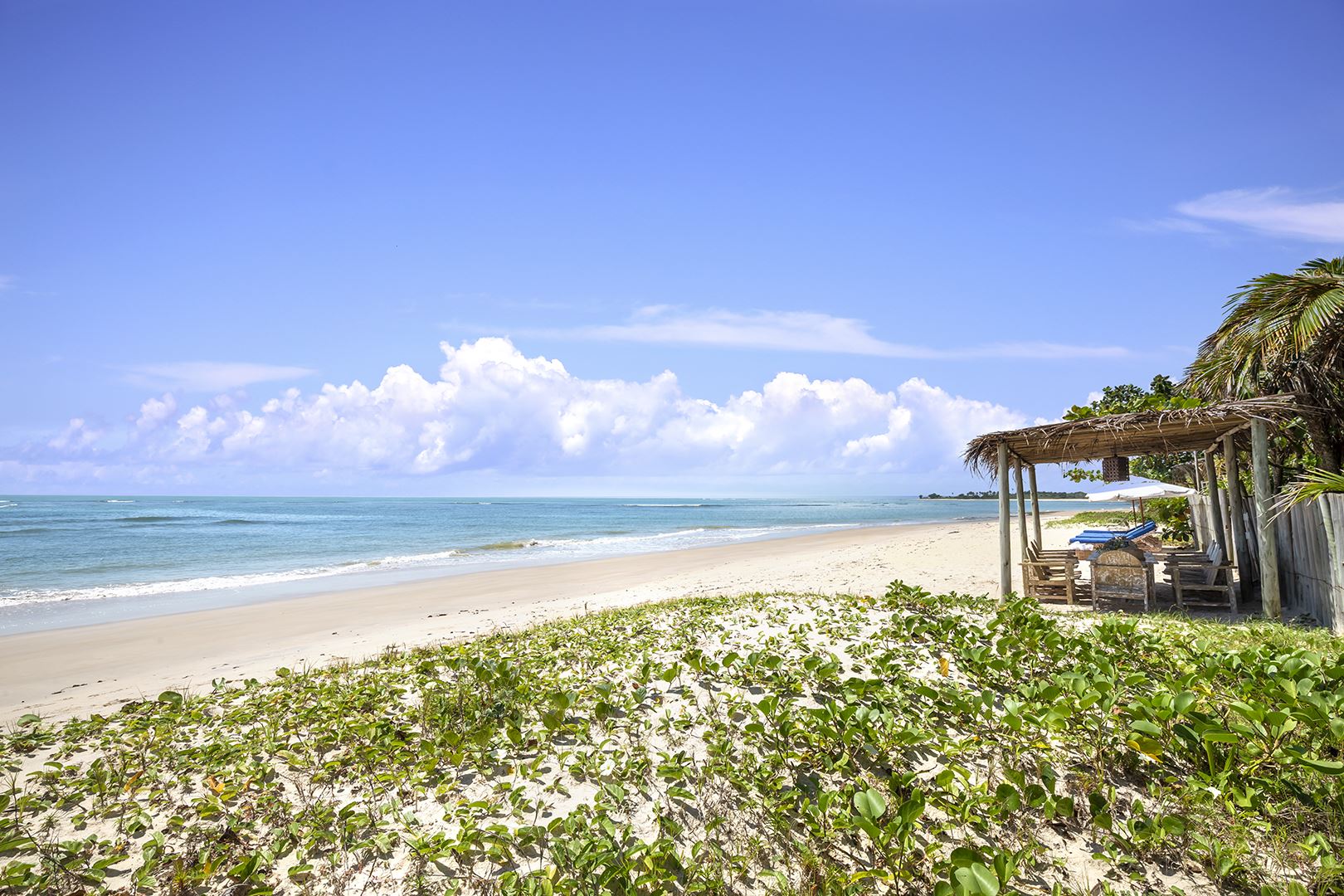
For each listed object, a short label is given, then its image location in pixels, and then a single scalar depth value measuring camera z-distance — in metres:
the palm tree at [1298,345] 9.18
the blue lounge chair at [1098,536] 16.35
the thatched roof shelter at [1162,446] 9.05
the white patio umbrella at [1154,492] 17.95
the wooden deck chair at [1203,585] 10.20
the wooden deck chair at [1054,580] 11.61
